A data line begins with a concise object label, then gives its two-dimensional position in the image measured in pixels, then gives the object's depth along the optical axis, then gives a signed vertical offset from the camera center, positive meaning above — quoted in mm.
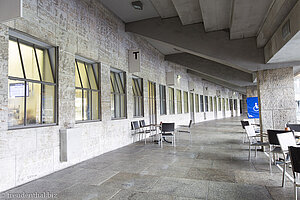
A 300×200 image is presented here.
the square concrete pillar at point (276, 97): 5547 +223
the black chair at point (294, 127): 4913 -567
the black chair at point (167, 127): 6551 -678
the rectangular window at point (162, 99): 11305 +477
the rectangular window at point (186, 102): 15426 +387
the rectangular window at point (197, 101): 18241 +477
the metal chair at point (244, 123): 7610 -687
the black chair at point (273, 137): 3939 -661
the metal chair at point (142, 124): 7998 -693
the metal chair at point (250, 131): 4867 -669
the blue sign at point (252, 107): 9203 -72
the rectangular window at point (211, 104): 22455 +207
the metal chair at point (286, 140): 3295 -624
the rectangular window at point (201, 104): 19653 +250
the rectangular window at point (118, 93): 6935 +531
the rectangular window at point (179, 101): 13975 +431
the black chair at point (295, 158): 2275 -632
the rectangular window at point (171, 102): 12520 +326
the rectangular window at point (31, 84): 3588 +524
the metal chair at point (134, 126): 7380 -707
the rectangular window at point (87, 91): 5238 +504
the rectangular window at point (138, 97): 8584 +472
